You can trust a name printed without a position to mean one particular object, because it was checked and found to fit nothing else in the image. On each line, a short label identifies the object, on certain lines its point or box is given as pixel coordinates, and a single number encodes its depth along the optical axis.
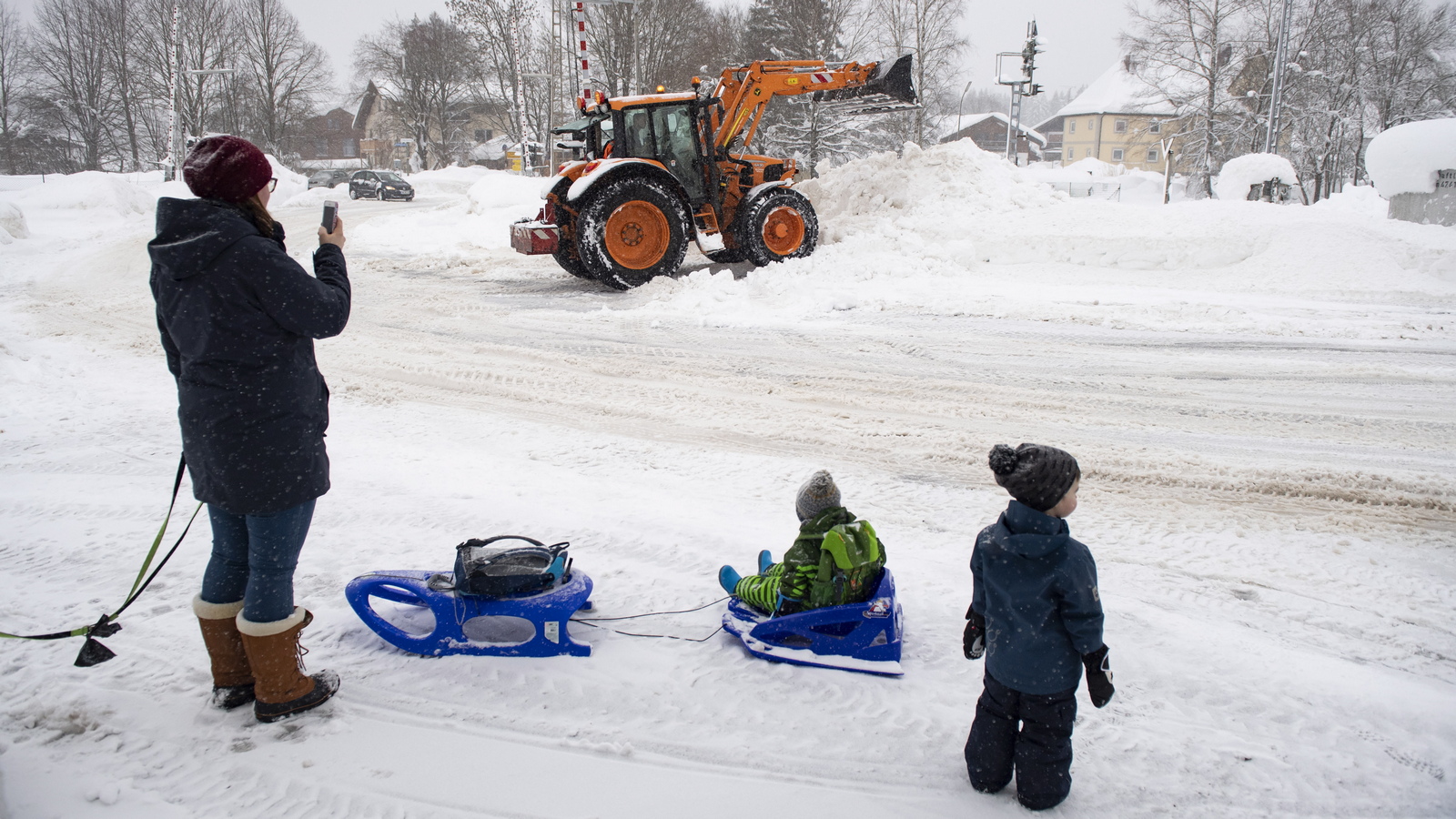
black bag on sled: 2.97
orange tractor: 10.12
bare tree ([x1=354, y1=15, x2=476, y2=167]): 49.84
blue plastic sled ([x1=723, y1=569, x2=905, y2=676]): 2.87
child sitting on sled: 2.87
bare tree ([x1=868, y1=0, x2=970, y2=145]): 27.58
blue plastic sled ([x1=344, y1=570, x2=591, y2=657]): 2.95
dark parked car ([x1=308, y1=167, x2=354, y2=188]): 38.16
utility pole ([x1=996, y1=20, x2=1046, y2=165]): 18.53
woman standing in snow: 2.21
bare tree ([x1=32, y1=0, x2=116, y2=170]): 42.66
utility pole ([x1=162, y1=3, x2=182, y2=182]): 31.16
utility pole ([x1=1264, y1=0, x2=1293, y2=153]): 20.64
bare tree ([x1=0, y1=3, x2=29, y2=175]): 41.25
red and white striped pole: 16.03
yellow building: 62.59
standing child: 2.06
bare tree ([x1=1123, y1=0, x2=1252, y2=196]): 28.62
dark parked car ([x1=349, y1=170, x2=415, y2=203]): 33.59
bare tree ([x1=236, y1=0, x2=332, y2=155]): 45.62
